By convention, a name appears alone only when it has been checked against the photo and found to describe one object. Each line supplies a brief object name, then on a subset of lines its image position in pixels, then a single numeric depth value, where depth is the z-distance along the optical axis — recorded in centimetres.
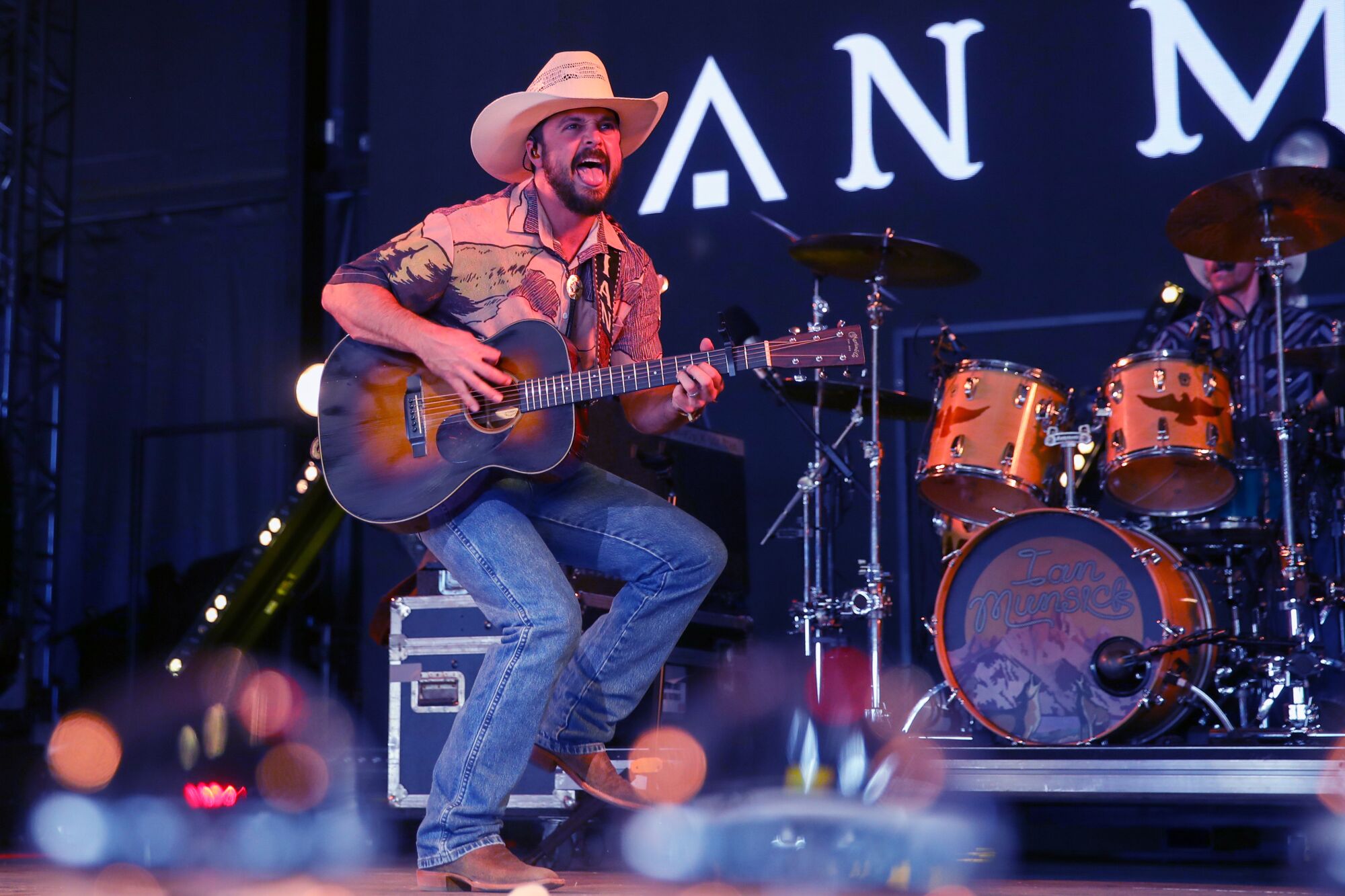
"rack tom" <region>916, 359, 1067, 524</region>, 511
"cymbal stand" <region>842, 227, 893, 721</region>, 505
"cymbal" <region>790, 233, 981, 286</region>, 523
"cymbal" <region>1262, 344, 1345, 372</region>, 496
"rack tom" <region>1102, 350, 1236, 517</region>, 491
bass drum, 452
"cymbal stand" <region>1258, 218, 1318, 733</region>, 429
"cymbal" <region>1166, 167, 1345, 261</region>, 472
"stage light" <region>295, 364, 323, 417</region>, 606
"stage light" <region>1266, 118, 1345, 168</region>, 551
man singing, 327
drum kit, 457
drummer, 533
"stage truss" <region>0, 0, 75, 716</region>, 770
